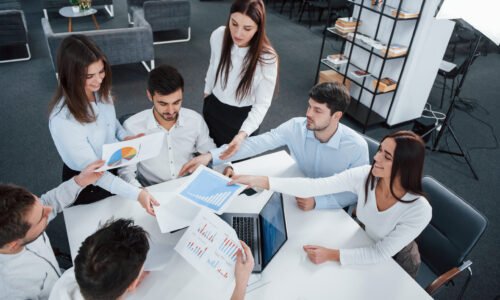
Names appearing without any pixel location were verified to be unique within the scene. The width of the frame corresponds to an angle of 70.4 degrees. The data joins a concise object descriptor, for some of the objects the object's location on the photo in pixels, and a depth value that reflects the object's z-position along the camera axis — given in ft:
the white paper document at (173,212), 5.16
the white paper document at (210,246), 4.39
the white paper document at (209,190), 5.14
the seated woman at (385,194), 4.99
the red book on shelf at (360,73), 12.74
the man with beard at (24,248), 3.98
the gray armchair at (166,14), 16.73
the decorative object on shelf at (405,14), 10.78
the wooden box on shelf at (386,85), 12.22
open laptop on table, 4.87
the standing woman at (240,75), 6.46
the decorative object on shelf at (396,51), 11.50
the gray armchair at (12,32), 14.57
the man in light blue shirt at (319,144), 6.22
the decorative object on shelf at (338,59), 13.64
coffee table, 17.48
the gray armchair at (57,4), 19.99
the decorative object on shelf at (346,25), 12.92
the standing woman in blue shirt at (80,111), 5.43
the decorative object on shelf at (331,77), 14.38
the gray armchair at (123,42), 13.00
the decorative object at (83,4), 17.47
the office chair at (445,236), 5.41
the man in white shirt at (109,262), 3.35
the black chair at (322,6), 21.79
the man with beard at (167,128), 6.08
